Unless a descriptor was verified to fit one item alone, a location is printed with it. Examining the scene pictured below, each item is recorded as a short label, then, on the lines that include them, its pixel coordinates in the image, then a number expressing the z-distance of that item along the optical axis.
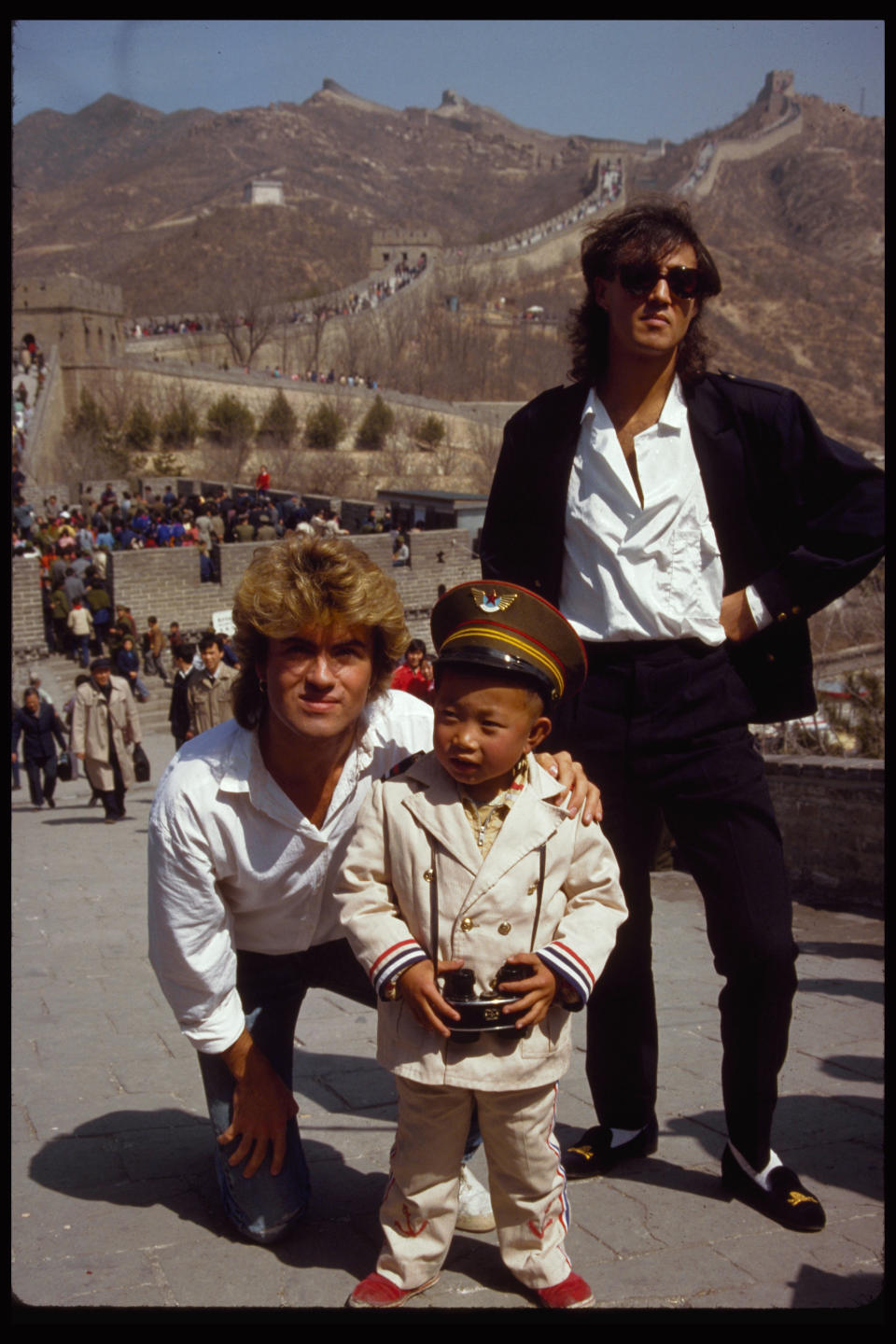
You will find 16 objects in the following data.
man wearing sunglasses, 2.90
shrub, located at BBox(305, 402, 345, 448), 48.81
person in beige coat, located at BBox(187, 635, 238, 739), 10.39
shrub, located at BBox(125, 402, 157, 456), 43.78
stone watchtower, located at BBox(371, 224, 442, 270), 82.44
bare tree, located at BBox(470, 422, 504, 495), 49.42
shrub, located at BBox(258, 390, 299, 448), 48.06
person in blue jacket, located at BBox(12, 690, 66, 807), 12.52
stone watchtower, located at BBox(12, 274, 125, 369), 47.28
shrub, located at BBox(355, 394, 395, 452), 49.97
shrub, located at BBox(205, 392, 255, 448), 45.88
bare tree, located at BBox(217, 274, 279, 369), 60.19
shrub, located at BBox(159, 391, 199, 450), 45.19
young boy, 2.51
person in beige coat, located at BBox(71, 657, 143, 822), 11.16
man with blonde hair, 2.82
